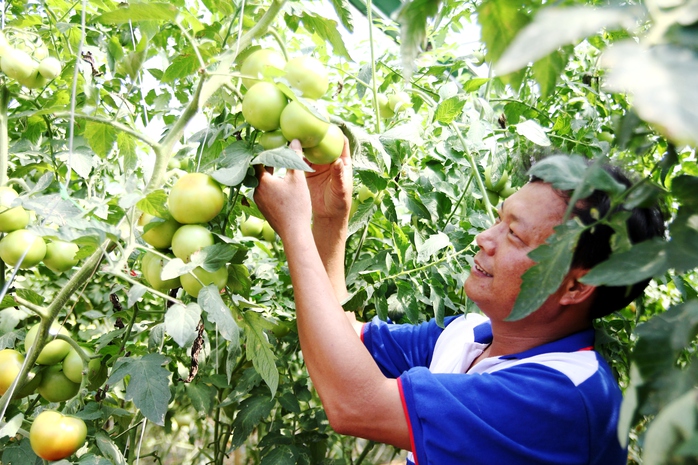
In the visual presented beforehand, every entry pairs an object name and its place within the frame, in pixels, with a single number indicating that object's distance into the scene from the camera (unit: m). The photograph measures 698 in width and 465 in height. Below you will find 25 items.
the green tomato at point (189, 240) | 0.92
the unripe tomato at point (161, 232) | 0.97
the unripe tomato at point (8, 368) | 1.08
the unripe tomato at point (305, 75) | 0.95
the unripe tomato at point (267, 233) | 1.70
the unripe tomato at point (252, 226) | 1.66
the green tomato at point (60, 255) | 1.18
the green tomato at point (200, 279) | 0.94
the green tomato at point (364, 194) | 1.45
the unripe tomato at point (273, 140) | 0.94
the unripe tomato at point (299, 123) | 0.89
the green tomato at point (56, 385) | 1.14
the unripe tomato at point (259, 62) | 0.95
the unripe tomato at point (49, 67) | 1.27
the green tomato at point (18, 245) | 1.08
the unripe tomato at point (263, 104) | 0.89
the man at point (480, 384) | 1.05
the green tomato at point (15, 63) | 1.22
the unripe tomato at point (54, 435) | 1.02
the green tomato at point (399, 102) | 1.55
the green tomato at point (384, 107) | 1.67
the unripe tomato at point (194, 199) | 0.92
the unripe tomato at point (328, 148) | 0.99
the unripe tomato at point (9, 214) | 1.10
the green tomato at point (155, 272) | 0.98
